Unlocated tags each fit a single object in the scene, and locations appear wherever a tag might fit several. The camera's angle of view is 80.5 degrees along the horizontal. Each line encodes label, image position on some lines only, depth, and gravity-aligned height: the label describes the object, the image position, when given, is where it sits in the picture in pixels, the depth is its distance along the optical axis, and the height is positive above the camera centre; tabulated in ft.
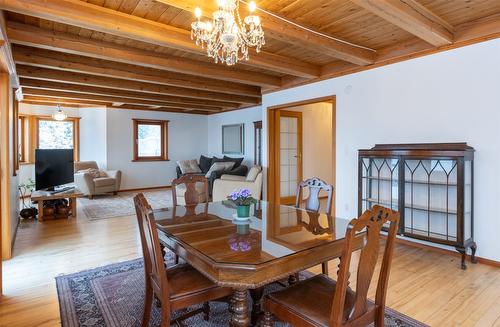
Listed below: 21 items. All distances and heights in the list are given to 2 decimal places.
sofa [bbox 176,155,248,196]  21.45 -0.75
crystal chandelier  7.01 +3.32
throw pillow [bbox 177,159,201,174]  27.79 -0.65
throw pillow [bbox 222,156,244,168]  24.40 -0.06
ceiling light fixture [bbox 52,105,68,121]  23.80 +3.60
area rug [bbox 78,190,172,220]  17.62 -3.10
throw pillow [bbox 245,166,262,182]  19.02 -0.89
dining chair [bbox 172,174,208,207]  9.42 -0.89
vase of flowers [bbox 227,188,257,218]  6.72 -0.95
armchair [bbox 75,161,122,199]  22.44 -1.55
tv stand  15.72 -2.39
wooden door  20.83 +0.39
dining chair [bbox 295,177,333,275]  8.23 -1.02
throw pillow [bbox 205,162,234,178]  23.45 -0.55
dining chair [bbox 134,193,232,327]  4.96 -2.33
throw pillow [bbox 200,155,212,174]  28.14 -0.36
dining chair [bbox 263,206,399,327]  4.12 -2.34
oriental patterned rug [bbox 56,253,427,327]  6.64 -3.62
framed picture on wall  27.48 +2.00
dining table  4.49 -1.53
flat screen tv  16.01 -0.49
